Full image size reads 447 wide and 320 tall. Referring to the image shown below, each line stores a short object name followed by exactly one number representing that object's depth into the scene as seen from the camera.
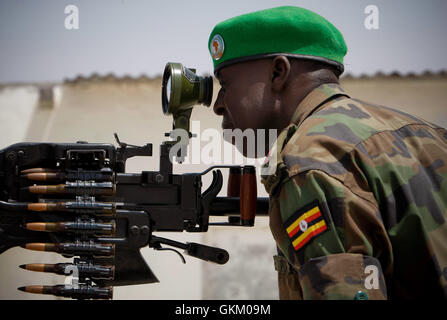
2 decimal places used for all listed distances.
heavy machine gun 3.51
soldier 2.12
